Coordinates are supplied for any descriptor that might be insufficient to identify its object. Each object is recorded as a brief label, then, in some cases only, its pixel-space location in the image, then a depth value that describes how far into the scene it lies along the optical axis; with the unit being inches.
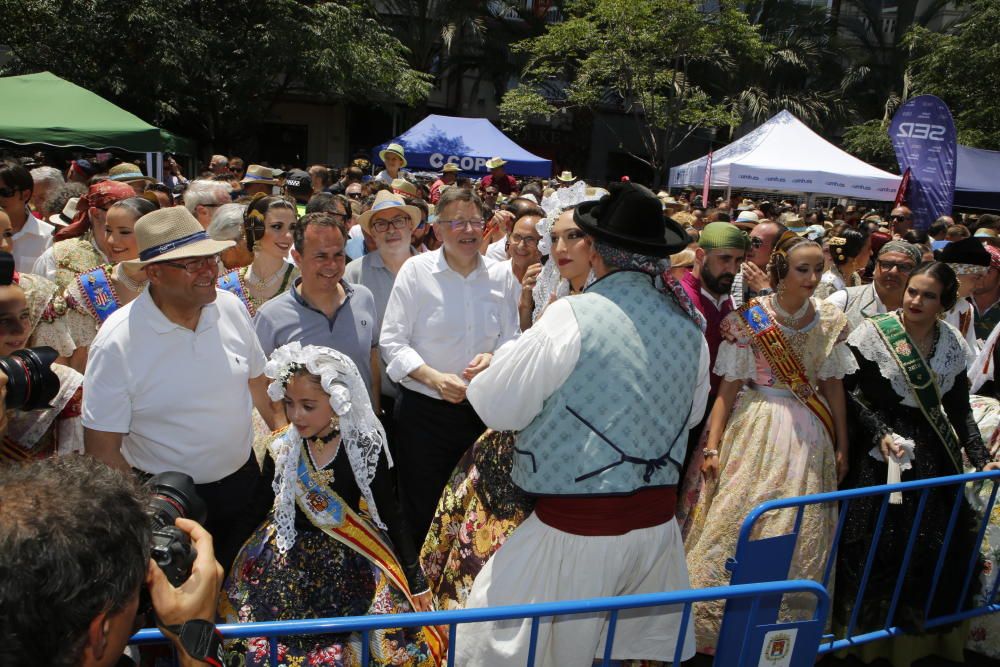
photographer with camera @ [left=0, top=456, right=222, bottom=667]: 43.5
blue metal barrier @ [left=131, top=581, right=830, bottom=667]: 72.8
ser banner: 435.2
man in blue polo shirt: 141.9
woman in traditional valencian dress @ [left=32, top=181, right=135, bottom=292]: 165.0
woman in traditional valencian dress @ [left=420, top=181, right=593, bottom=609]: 113.9
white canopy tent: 543.5
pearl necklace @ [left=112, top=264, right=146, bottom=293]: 140.7
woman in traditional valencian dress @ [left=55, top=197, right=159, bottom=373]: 136.9
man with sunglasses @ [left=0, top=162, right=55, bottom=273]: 188.2
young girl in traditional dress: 104.7
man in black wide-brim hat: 91.4
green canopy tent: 405.4
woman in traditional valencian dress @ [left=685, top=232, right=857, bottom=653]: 141.3
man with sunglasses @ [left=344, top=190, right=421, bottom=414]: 186.1
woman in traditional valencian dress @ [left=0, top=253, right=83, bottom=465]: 100.3
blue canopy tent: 577.0
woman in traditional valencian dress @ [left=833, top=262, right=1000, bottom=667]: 145.0
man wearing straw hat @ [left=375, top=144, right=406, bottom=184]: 398.6
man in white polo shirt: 105.1
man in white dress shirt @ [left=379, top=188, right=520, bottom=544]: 144.4
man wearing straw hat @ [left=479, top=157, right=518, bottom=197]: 446.0
